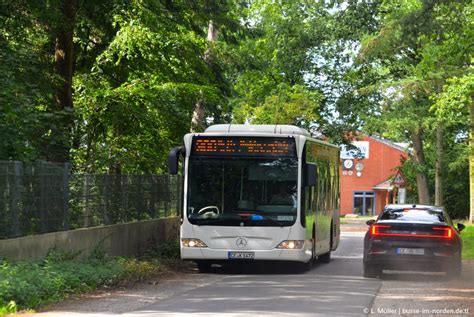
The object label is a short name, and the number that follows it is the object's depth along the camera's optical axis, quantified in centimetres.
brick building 9438
